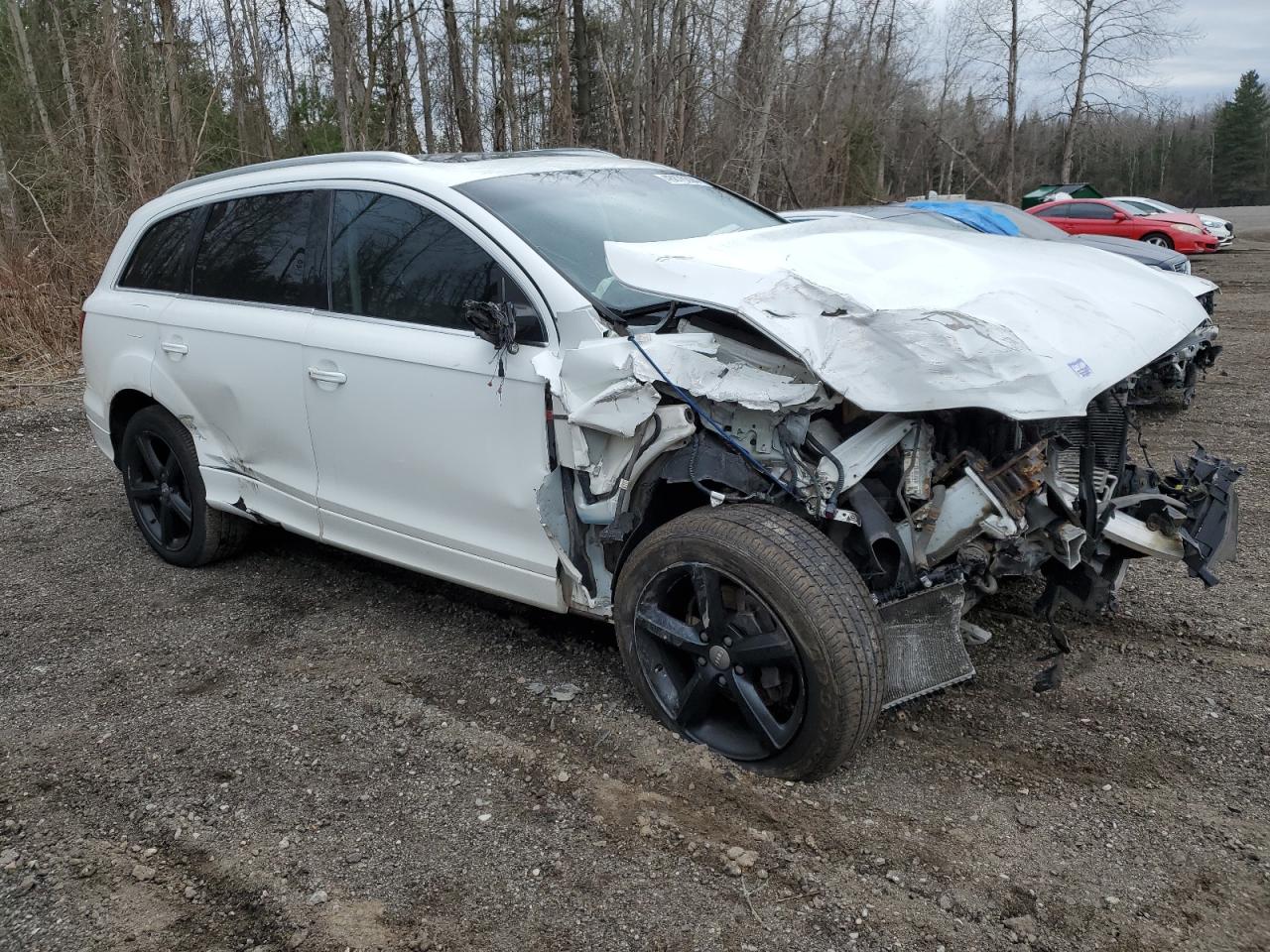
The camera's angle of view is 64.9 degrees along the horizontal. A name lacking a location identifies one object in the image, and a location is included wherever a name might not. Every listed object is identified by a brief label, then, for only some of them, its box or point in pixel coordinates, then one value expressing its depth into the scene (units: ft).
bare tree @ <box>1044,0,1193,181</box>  109.50
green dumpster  84.59
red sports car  71.26
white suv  9.16
